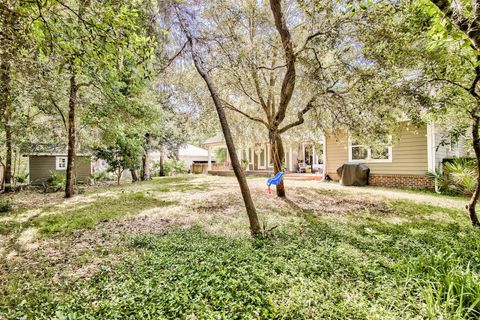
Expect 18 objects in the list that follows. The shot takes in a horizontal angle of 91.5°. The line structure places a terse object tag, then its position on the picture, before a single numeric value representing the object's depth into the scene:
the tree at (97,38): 3.19
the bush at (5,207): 6.62
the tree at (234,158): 4.49
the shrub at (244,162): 19.12
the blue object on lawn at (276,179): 7.05
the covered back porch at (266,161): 18.02
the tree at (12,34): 3.32
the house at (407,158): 9.59
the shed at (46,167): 16.09
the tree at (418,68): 4.36
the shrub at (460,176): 6.46
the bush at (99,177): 16.01
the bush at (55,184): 11.46
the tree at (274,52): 5.19
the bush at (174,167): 21.67
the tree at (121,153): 12.62
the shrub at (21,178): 14.45
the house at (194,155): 30.56
